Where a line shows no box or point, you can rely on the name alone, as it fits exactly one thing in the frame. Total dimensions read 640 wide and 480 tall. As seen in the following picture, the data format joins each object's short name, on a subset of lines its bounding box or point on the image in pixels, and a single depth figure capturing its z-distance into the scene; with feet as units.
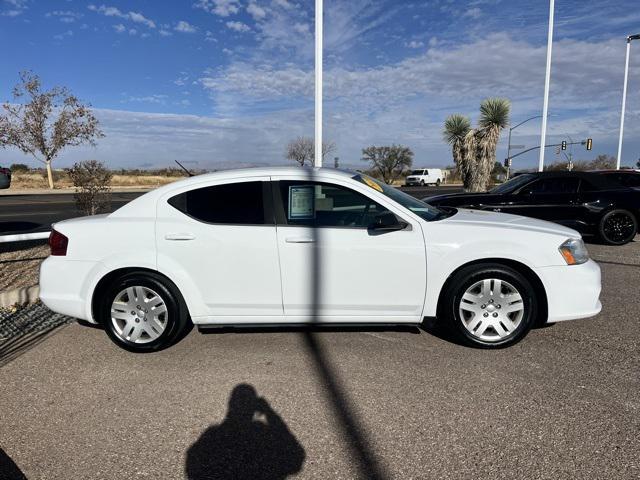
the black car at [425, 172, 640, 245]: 30.50
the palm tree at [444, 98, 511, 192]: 63.77
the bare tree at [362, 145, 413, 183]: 202.80
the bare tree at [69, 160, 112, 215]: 33.01
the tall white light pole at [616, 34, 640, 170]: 83.98
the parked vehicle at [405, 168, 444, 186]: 179.11
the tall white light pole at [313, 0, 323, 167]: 33.30
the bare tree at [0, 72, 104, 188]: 114.01
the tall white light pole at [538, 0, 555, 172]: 59.36
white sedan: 13.19
